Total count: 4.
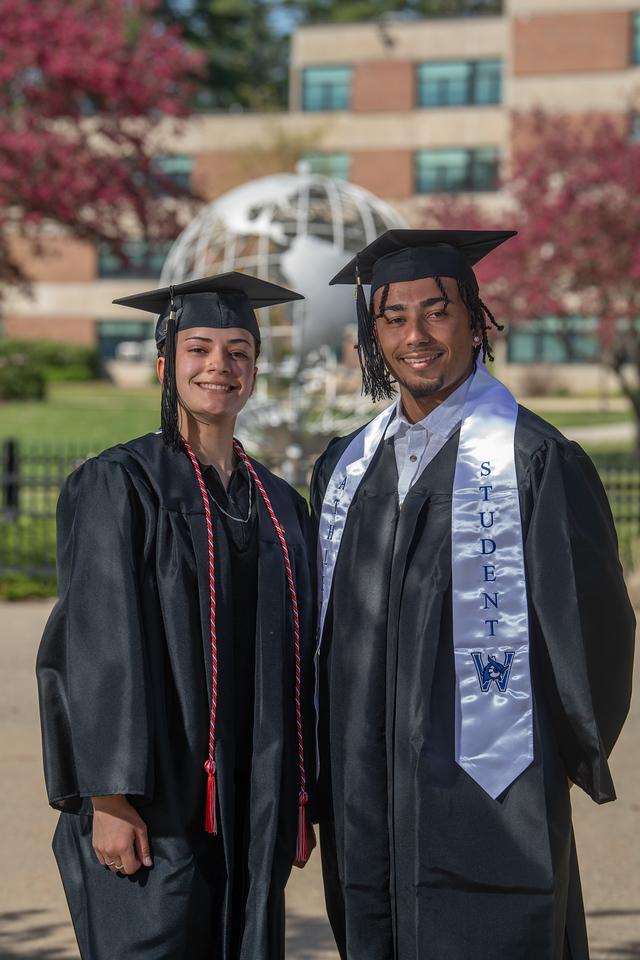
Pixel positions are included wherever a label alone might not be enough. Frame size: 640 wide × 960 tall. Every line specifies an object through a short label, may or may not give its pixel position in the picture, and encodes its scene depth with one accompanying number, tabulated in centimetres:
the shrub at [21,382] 2983
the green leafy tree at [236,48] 4750
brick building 3700
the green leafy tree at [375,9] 4975
